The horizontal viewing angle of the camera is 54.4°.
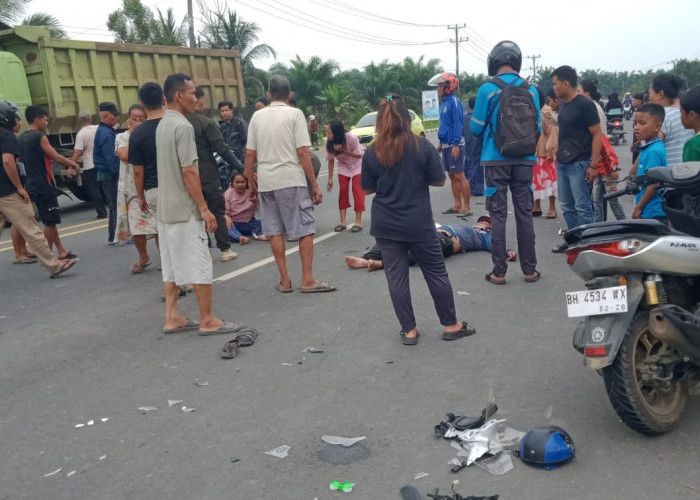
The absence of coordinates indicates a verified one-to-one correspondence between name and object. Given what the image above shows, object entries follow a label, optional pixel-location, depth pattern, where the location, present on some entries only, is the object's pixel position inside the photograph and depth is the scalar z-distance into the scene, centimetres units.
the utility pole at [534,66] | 9319
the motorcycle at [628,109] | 3547
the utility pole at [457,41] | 5972
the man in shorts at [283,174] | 634
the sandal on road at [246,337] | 511
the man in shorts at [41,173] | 834
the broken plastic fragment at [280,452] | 344
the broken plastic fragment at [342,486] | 309
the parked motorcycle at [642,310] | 324
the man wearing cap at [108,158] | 929
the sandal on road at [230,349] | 487
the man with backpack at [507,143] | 597
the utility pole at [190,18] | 2641
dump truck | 1216
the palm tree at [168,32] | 3081
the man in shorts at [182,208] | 518
